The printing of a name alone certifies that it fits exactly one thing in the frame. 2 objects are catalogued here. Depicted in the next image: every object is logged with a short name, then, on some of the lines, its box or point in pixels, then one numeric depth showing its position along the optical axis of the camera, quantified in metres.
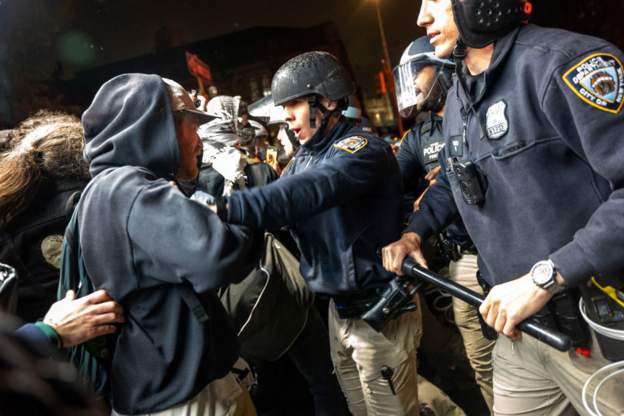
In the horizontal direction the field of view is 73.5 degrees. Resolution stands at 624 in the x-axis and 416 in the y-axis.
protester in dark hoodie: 1.52
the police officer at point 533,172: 1.31
